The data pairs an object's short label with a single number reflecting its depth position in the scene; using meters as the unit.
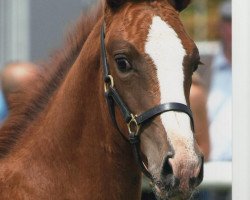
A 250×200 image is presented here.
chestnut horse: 8.17
